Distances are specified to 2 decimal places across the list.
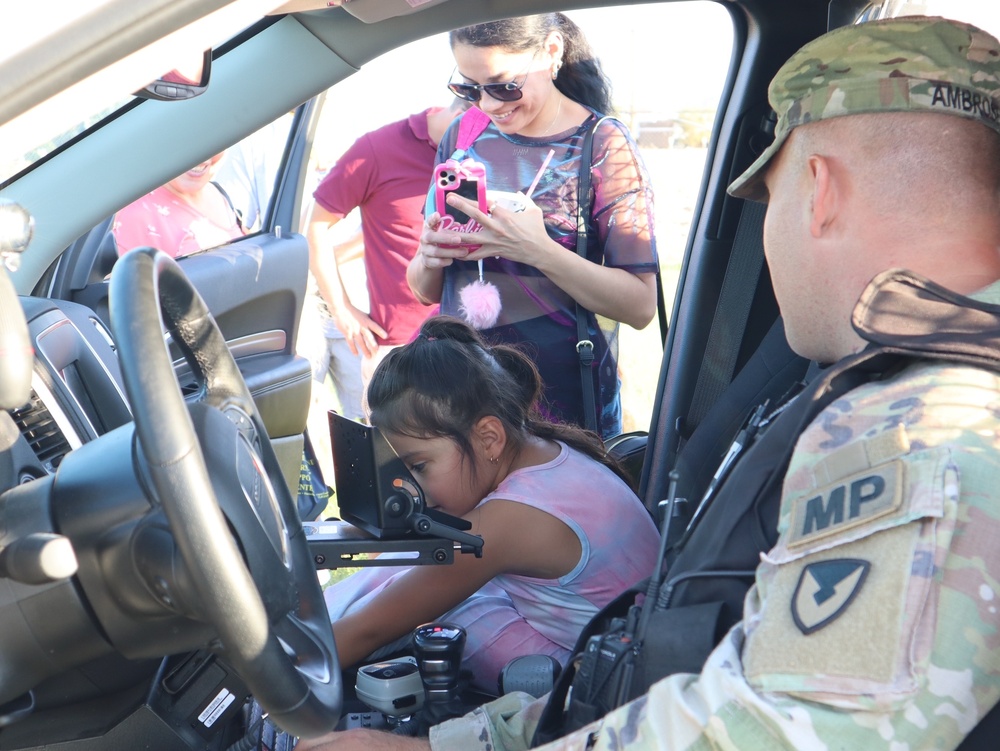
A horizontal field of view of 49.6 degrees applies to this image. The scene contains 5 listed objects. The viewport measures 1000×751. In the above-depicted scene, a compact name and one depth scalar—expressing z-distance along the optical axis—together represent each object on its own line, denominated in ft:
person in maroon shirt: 12.12
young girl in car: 6.49
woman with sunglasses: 8.23
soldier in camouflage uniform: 3.28
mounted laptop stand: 5.93
